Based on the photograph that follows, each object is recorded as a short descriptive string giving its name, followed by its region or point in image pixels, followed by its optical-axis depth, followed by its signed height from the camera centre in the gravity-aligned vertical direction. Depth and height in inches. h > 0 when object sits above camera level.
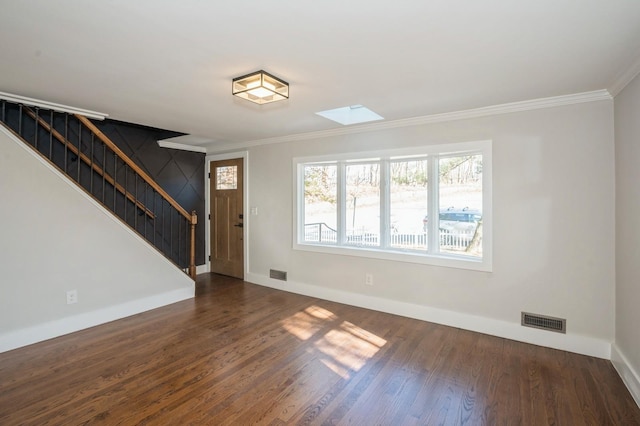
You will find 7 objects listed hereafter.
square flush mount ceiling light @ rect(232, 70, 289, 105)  95.2 +39.0
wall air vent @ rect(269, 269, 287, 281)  196.9 -37.1
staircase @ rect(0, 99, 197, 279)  147.4 +20.3
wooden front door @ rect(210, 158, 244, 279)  219.5 -2.2
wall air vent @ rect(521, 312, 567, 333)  120.1 -41.0
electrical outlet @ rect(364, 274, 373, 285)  164.4 -32.9
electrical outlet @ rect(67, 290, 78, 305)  133.8 -34.1
